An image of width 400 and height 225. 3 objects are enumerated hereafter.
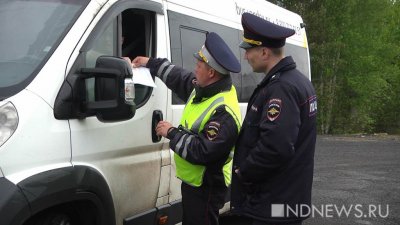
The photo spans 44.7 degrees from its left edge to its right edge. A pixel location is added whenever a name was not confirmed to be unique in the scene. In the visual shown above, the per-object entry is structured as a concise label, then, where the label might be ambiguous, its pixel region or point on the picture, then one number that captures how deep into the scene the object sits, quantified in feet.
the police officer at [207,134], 9.92
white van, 8.36
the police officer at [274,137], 8.05
